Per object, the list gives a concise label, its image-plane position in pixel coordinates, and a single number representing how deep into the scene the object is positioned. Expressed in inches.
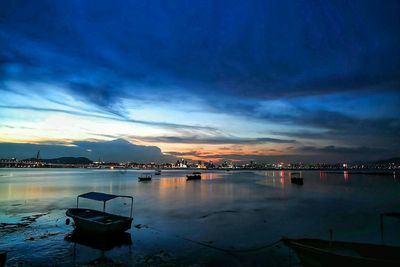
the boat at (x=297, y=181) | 3379.7
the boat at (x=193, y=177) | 4244.6
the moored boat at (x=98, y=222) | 733.9
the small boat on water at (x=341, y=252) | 414.9
